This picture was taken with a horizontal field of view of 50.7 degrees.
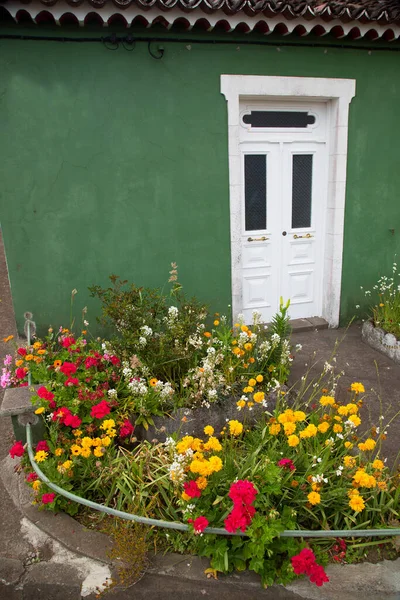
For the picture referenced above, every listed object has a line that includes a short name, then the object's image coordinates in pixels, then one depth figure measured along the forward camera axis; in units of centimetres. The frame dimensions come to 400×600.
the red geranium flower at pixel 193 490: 228
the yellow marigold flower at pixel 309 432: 244
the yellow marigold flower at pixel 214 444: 245
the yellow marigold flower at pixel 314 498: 230
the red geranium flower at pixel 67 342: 380
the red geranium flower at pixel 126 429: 300
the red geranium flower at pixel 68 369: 311
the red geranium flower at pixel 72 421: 282
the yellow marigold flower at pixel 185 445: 247
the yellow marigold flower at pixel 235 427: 254
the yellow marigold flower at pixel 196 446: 254
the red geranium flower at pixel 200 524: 220
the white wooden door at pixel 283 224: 537
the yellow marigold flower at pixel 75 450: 267
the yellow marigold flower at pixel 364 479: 234
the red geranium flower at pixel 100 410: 288
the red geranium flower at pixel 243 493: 217
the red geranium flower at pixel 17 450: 274
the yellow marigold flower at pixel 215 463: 230
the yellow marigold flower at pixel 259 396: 271
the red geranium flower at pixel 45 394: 289
